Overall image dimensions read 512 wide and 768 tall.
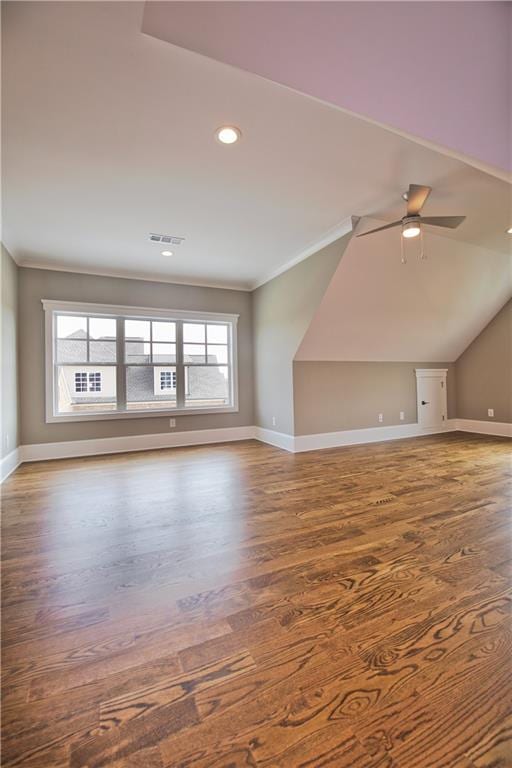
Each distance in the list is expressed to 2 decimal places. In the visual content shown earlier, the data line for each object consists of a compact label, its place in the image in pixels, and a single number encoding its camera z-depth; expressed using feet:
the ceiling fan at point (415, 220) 9.42
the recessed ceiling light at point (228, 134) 7.30
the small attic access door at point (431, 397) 20.25
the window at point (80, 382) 16.34
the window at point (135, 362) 16.03
